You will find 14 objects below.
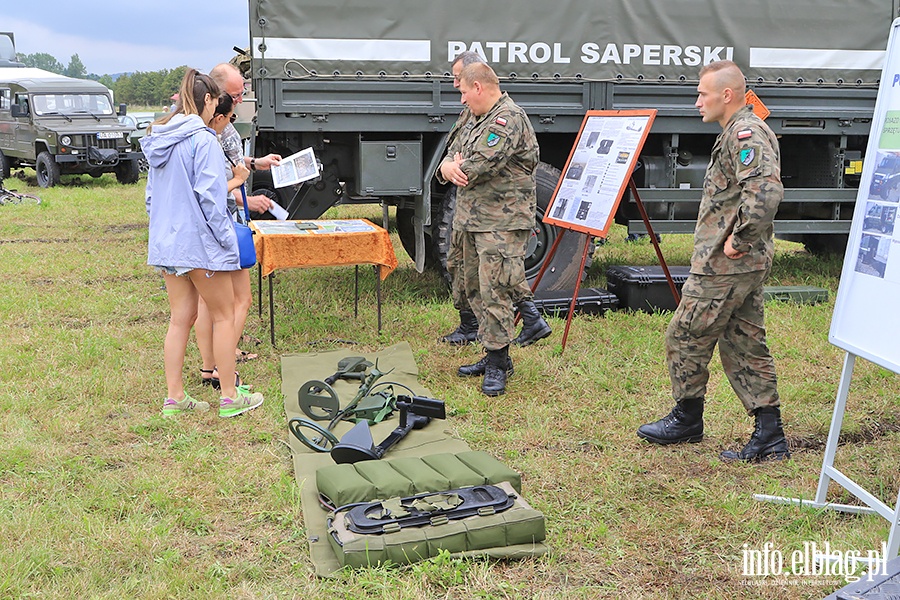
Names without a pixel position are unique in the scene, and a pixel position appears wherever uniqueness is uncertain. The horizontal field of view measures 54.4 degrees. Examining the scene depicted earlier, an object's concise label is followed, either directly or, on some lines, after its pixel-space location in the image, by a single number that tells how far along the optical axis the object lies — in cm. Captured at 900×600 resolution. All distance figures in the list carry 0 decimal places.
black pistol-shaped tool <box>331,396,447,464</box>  383
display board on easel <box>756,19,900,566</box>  298
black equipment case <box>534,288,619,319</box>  631
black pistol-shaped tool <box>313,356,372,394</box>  505
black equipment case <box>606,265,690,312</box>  644
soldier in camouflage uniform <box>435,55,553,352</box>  512
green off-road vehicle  1500
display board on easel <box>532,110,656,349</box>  542
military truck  612
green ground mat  312
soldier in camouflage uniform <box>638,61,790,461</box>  355
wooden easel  553
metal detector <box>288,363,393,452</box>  401
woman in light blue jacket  403
